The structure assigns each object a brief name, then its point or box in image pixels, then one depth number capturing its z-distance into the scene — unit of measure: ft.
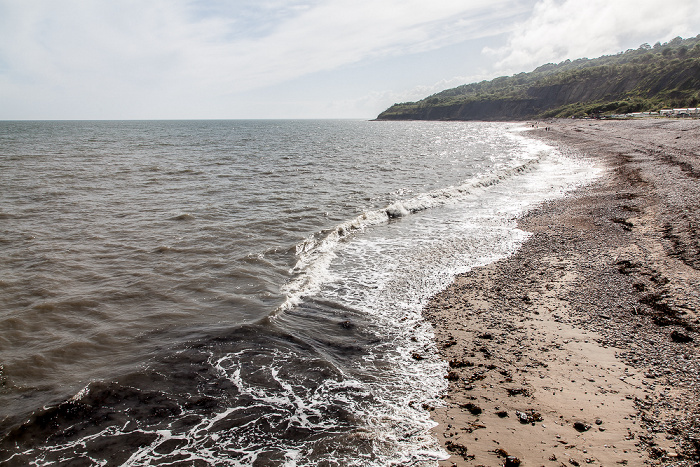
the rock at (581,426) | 17.48
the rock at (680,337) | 22.94
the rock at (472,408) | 19.12
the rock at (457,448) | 16.63
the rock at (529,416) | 18.26
